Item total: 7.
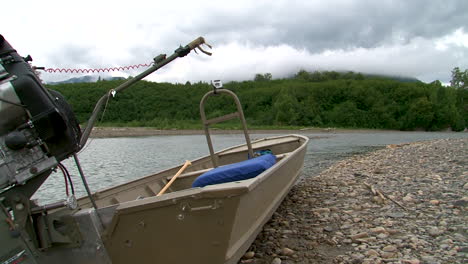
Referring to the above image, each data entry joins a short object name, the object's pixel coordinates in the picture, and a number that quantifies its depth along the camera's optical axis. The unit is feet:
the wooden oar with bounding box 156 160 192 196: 19.32
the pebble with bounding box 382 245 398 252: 13.89
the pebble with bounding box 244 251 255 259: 14.97
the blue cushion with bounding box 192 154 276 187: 12.55
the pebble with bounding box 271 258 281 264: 14.05
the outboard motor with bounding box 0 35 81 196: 9.54
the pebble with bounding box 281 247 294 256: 14.86
